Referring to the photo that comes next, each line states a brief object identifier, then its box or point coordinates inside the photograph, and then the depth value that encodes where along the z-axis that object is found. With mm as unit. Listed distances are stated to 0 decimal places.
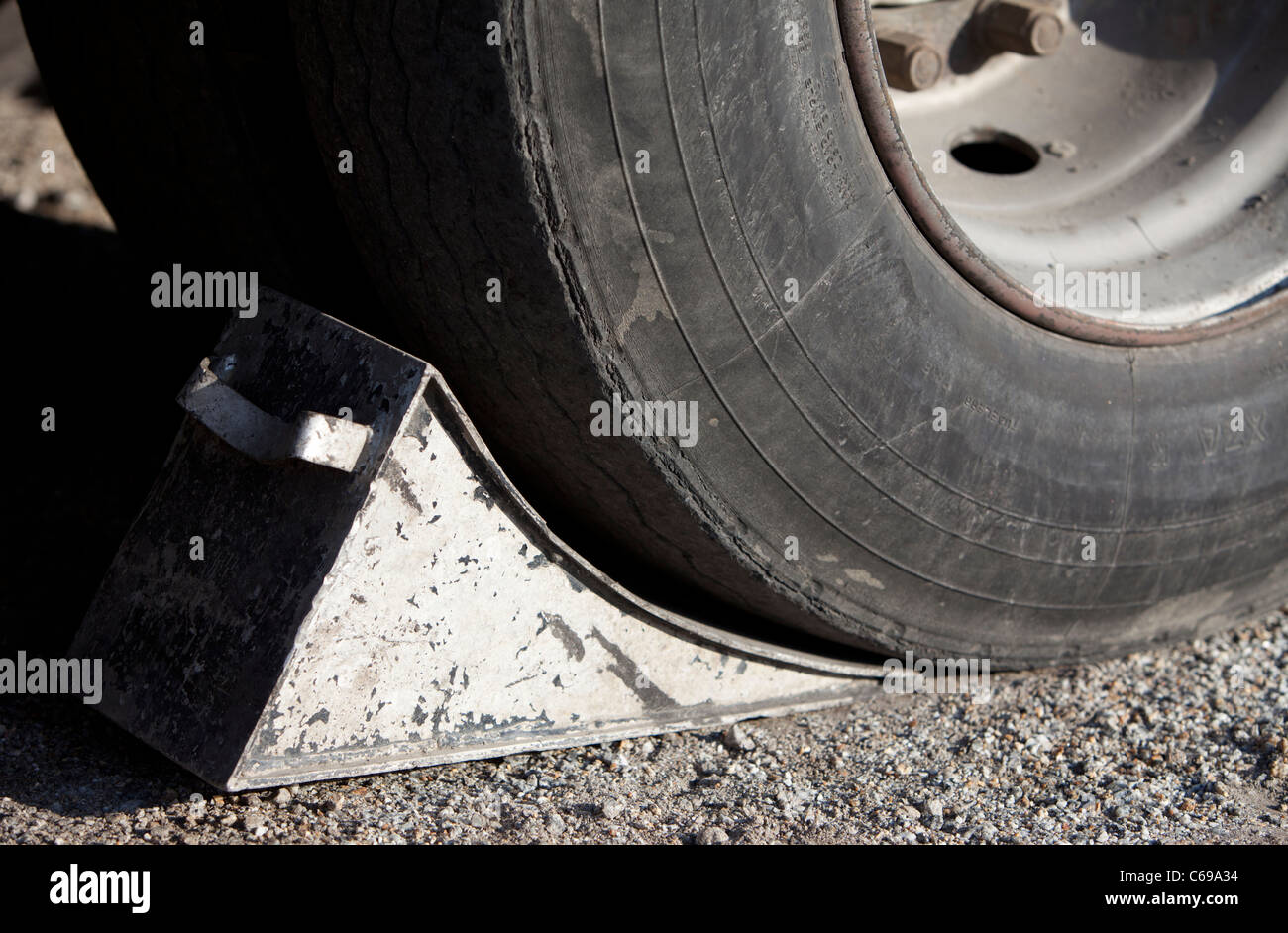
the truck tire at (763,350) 1289
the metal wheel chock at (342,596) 1383
